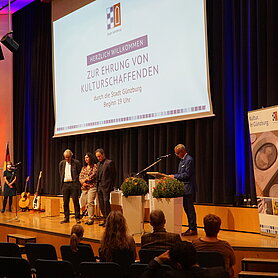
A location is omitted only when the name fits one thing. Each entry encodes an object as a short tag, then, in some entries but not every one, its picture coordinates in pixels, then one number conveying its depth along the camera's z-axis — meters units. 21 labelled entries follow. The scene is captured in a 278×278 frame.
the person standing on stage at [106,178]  7.70
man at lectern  6.49
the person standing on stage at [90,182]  8.21
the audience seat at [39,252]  4.44
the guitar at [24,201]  11.09
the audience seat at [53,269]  3.50
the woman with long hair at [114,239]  4.00
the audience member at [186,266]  2.59
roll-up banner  5.90
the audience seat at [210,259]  3.63
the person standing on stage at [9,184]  10.52
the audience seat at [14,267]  3.74
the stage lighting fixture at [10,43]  8.80
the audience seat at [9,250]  4.68
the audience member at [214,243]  3.83
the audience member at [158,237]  4.10
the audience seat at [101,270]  3.34
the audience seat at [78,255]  4.26
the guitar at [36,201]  10.73
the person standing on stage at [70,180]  8.30
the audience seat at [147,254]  3.77
